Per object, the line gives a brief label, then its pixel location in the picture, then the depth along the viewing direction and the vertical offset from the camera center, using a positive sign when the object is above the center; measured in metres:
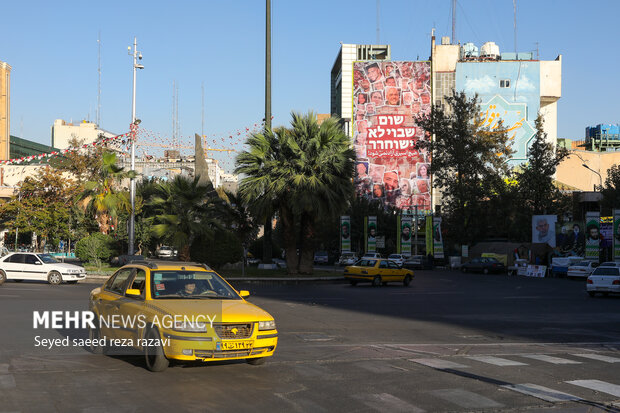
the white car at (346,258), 62.62 -2.49
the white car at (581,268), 44.62 -2.36
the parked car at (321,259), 75.31 -3.07
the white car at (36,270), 29.77 -1.77
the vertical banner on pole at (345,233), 61.12 -0.14
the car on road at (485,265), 54.44 -2.65
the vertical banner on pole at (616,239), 47.66 -0.41
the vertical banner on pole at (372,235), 63.50 -0.32
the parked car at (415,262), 59.86 -2.74
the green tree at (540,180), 69.00 +5.37
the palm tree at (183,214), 34.47 +0.85
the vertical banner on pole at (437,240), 65.69 -0.78
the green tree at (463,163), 68.50 +7.12
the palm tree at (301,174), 34.78 +2.97
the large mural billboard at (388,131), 105.81 +15.75
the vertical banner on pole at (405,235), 66.44 -0.36
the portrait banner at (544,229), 57.47 +0.31
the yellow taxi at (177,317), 8.84 -1.19
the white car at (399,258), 58.34 -2.34
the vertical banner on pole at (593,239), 49.59 -0.44
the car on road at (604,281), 28.53 -2.06
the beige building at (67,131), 132.25 +19.75
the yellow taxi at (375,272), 34.31 -2.08
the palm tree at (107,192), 39.91 +2.32
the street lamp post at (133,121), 39.19 +6.62
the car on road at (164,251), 68.68 -2.13
